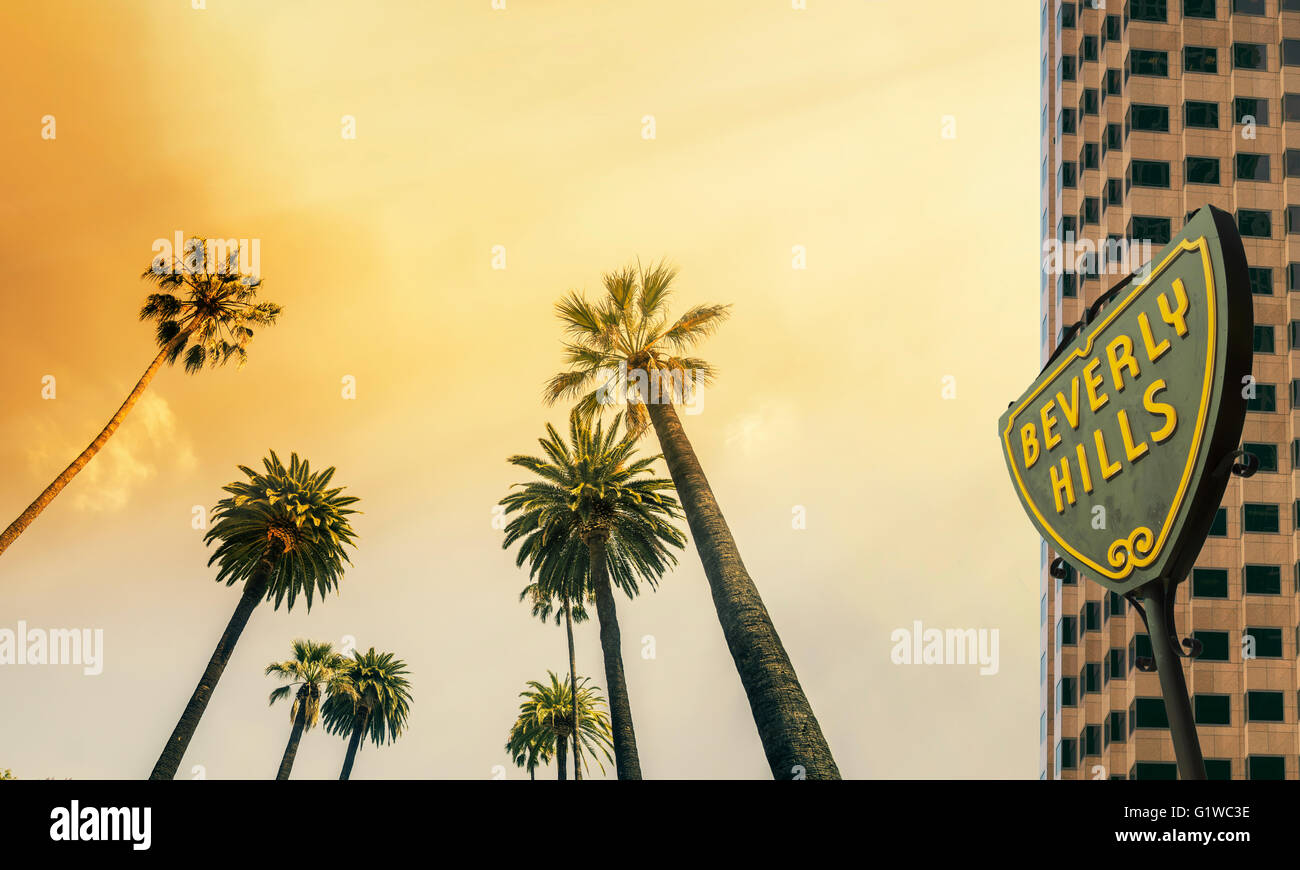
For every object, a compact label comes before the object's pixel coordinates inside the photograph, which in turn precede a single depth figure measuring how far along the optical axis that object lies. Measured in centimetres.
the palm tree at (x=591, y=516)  3903
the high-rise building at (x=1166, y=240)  7069
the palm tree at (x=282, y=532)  4422
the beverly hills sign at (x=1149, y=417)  949
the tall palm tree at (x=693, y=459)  1862
